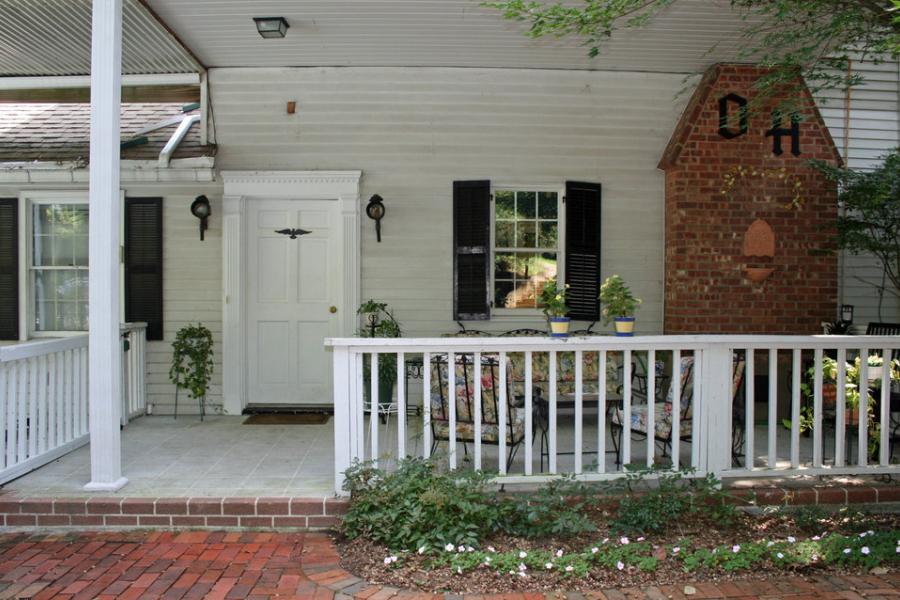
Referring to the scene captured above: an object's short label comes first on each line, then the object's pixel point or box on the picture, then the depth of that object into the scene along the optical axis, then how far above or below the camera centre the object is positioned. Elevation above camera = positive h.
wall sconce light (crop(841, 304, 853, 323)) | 6.50 -0.24
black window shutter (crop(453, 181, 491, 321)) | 6.59 +0.36
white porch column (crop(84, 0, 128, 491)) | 4.13 +0.20
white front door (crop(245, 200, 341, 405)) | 6.65 -0.11
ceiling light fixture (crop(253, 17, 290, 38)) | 5.39 +2.01
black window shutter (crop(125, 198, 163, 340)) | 6.57 +0.22
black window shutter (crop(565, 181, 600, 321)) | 6.59 +0.35
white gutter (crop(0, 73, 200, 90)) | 7.09 +2.05
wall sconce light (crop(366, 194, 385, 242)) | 6.44 +0.71
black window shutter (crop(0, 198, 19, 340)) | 6.60 +0.15
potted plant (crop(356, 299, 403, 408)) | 6.13 -0.42
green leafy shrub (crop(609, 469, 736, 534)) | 3.72 -1.20
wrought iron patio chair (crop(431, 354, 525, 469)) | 4.35 -0.78
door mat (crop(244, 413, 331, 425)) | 6.20 -1.21
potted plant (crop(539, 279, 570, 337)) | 4.37 -0.15
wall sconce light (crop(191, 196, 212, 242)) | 6.41 +0.71
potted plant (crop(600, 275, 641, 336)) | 4.68 -0.11
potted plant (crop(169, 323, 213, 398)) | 6.27 -0.67
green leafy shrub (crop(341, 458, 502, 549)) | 3.56 -1.17
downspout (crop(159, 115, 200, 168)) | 6.18 +1.33
